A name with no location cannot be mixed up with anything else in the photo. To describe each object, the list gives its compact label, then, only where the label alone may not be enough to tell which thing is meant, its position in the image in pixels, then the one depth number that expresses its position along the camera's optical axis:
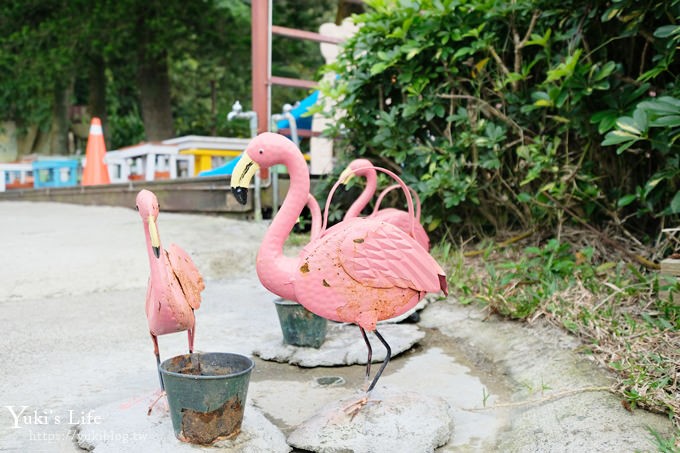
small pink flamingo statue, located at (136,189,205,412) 2.36
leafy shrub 3.74
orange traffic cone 9.43
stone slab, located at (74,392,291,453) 2.25
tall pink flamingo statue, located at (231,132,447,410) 2.40
